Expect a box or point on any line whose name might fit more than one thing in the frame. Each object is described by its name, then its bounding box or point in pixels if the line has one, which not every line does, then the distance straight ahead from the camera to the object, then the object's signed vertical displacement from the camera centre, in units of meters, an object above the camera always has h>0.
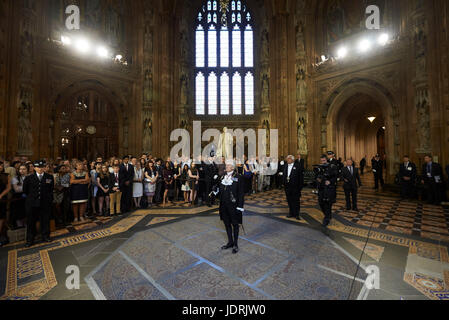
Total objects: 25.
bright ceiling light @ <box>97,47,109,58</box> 13.38 +7.84
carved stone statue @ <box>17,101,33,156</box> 9.53 +1.74
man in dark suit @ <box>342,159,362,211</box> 6.87 -0.59
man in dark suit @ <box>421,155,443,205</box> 7.71 -0.70
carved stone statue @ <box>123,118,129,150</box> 14.24 +2.27
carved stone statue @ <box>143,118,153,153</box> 14.53 +2.18
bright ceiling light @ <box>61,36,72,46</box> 11.71 +7.58
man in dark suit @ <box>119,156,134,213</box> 6.74 -0.61
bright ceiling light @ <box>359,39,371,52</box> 12.15 +7.77
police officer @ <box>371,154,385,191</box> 10.38 -0.25
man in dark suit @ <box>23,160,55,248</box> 4.18 -0.73
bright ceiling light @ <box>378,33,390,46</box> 11.40 +7.63
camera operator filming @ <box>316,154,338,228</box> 5.19 -0.57
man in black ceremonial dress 3.78 -0.68
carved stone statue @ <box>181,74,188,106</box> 16.94 +6.48
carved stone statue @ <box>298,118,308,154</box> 14.34 +2.02
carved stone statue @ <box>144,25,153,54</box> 14.77 +9.46
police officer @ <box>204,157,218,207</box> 7.85 -0.52
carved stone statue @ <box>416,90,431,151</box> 9.41 +2.16
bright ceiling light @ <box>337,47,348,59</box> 13.52 +7.87
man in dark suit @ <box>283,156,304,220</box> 5.91 -0.55
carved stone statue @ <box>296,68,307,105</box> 14.32 +5.63
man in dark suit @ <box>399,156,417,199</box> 8.51 -0.56
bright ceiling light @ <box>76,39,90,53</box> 12.46 +7.75
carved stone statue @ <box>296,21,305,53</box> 14.45 +9.30
